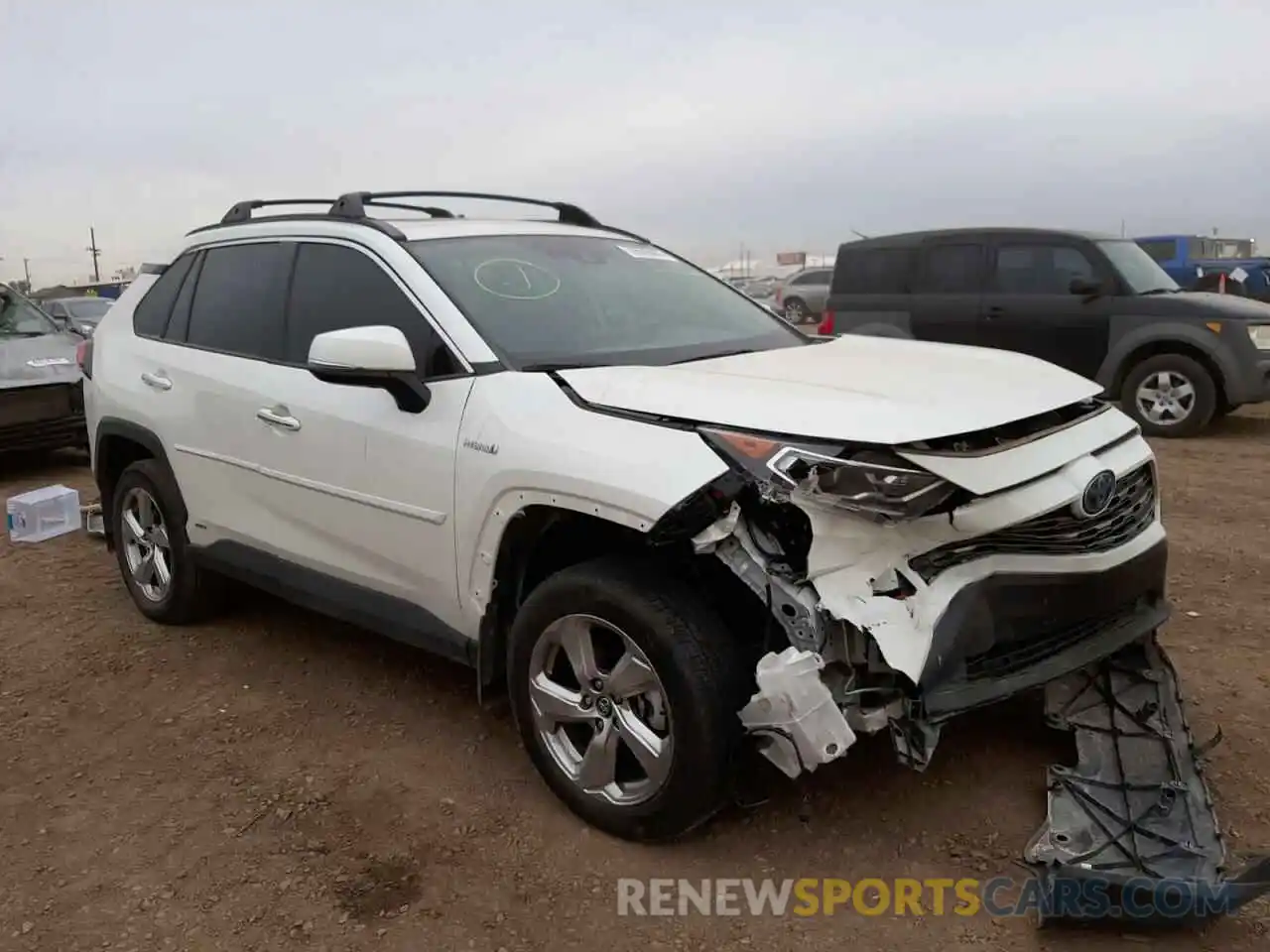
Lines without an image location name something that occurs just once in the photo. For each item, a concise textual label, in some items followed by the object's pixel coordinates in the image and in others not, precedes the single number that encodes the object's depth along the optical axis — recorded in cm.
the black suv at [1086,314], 912
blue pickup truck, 1841
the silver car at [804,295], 2744
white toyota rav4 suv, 267
